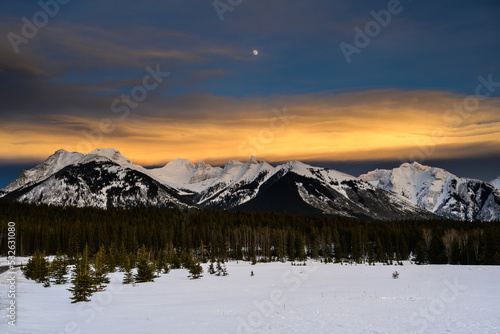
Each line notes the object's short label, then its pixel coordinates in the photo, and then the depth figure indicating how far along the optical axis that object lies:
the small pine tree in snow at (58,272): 55.88
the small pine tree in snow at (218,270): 75.41
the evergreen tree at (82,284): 39.22
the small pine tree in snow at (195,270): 68.62
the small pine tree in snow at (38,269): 55.25
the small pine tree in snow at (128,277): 59.77
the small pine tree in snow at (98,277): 43.96
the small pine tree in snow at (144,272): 62.66
